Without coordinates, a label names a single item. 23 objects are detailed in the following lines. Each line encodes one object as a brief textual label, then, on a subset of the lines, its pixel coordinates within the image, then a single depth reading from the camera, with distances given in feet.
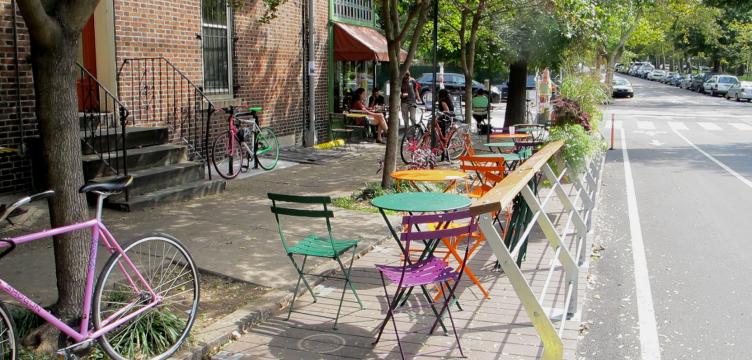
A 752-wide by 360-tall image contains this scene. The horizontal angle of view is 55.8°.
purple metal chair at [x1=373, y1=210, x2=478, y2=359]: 15.16
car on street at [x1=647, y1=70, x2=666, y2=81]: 260.62
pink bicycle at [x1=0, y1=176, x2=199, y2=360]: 12.69
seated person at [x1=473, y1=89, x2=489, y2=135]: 64.64
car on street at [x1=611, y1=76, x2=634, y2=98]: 155.12
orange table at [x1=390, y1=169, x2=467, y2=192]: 23.90
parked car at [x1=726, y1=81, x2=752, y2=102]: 138.10
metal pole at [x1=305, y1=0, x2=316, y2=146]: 53.06
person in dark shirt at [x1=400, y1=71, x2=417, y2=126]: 58.08
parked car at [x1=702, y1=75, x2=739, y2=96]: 157.90
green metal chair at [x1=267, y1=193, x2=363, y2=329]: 17.19
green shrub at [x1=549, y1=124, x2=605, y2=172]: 29.19
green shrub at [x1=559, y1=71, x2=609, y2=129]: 39.83
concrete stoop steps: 29.37
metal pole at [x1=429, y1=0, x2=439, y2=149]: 43.63
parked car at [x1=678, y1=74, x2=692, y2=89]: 199.25
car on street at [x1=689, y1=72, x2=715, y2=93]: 180.34
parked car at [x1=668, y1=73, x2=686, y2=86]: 216.84
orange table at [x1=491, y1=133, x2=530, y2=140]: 35.90
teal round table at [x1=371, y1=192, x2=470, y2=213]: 17.92
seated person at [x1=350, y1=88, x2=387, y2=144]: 55.67
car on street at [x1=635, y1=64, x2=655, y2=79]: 297.26
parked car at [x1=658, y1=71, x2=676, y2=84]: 236.92
